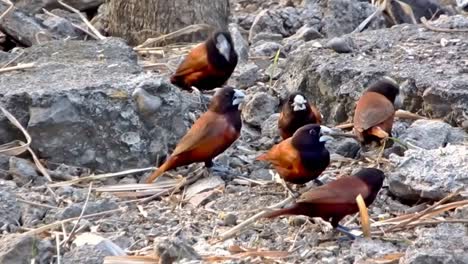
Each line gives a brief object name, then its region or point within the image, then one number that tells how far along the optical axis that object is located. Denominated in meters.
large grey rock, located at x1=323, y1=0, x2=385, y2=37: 17.86
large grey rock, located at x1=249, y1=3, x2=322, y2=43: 17.98
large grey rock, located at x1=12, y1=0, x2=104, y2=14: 19.39
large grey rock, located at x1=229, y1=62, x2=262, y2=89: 15.06
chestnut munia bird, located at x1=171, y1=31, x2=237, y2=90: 14.54
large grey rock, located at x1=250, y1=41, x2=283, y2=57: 16.34
